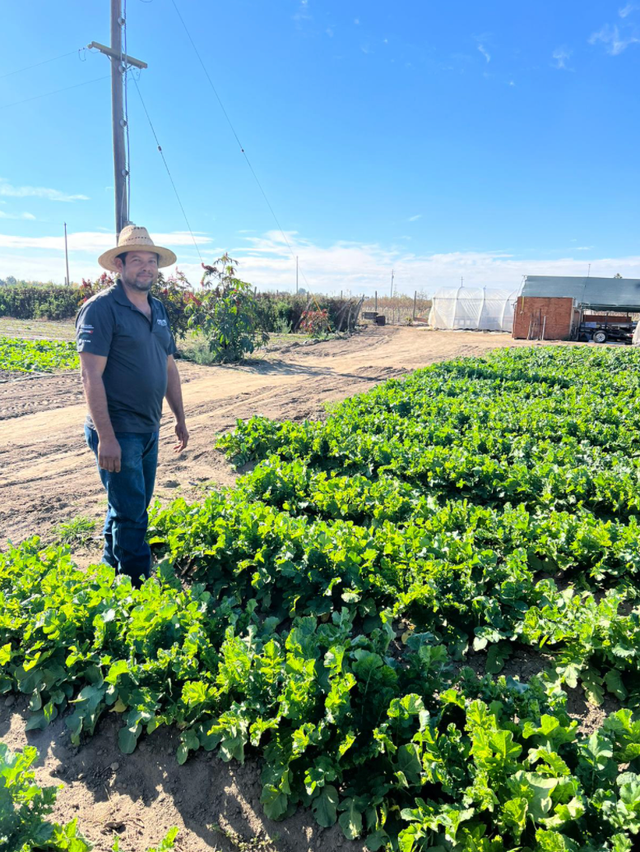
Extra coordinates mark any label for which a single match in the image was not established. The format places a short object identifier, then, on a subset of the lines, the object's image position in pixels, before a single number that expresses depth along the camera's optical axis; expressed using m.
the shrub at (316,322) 27.56
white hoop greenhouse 35.34
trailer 28.83
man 3.35
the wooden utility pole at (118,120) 12.70
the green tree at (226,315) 15.84
